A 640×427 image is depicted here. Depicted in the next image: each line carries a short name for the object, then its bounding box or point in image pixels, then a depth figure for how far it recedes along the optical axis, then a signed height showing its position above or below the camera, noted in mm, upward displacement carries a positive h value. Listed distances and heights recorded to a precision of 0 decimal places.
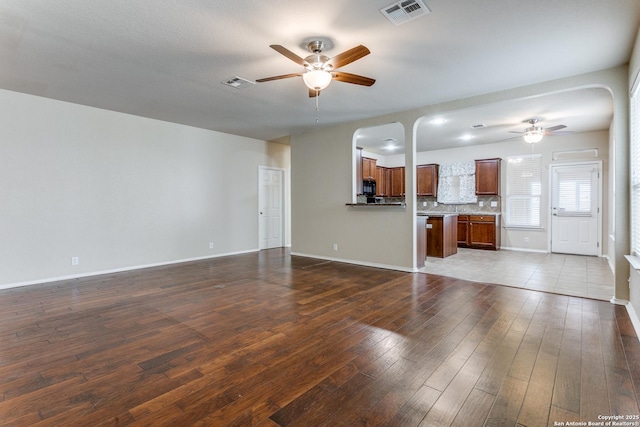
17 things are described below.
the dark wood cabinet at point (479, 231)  7715 -575
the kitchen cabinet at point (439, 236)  6621 -600
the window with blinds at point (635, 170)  2943 +393
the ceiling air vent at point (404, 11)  2453 +1668
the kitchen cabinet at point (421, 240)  5484 -568
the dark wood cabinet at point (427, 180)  8742 +865
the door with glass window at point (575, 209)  6734 -5
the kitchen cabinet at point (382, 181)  8992 +851
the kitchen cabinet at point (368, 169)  8102 +1119
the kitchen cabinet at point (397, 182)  9234 +848
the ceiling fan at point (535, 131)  5910 +1553
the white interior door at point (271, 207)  7859 +81
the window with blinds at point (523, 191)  7450 +445
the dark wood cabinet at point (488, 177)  7805 +835
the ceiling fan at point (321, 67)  2854 +1419
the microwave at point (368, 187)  7930 +590
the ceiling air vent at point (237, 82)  3965 +1716
